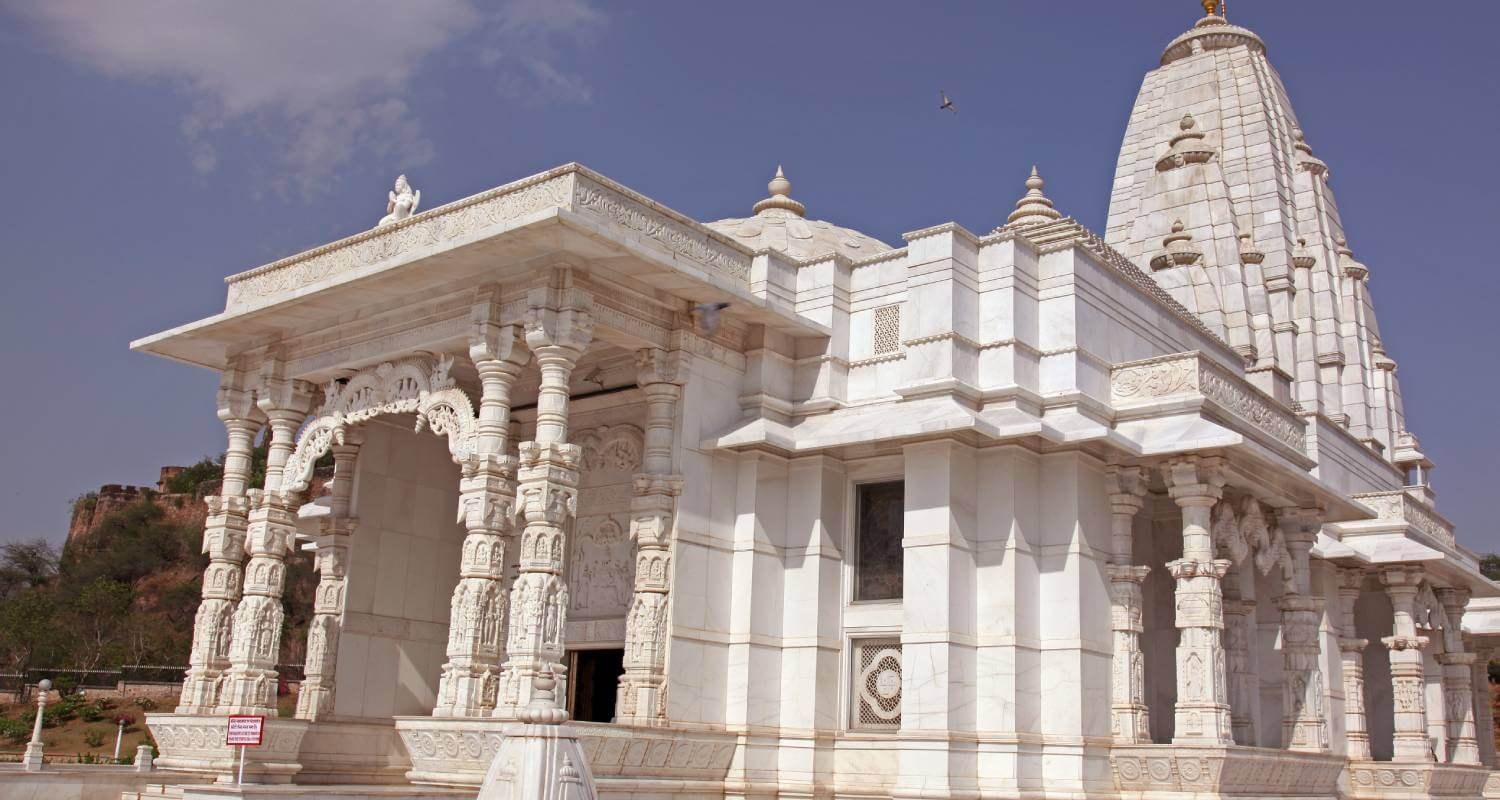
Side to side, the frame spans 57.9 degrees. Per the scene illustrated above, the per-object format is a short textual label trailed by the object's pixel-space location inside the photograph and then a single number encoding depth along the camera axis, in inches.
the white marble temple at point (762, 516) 610.5
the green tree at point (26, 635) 2128.4
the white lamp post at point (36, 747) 850.6
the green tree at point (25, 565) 2945.4
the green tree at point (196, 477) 3024.1
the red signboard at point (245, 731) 583.0
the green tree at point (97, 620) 2167.8
